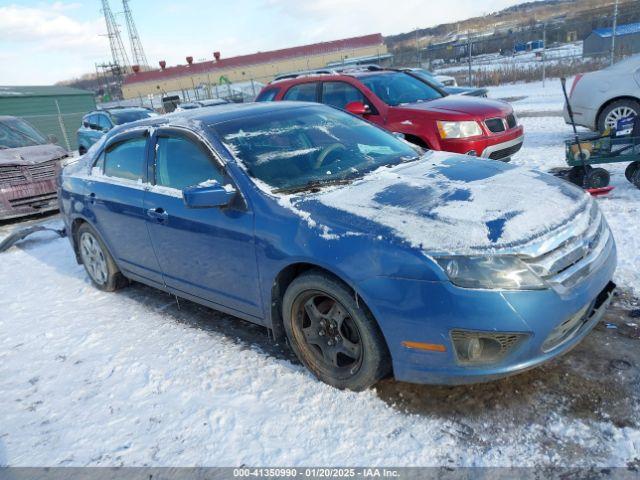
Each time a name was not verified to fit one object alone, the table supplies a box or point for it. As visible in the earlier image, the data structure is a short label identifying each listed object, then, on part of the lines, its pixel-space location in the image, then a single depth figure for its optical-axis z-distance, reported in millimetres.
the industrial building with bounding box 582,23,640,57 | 20500
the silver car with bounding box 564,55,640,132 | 7961
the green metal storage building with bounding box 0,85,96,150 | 22062
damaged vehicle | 8352
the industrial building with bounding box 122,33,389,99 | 42750
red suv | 6418
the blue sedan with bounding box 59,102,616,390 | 2393
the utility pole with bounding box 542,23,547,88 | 18903
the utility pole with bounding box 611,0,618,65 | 15744
